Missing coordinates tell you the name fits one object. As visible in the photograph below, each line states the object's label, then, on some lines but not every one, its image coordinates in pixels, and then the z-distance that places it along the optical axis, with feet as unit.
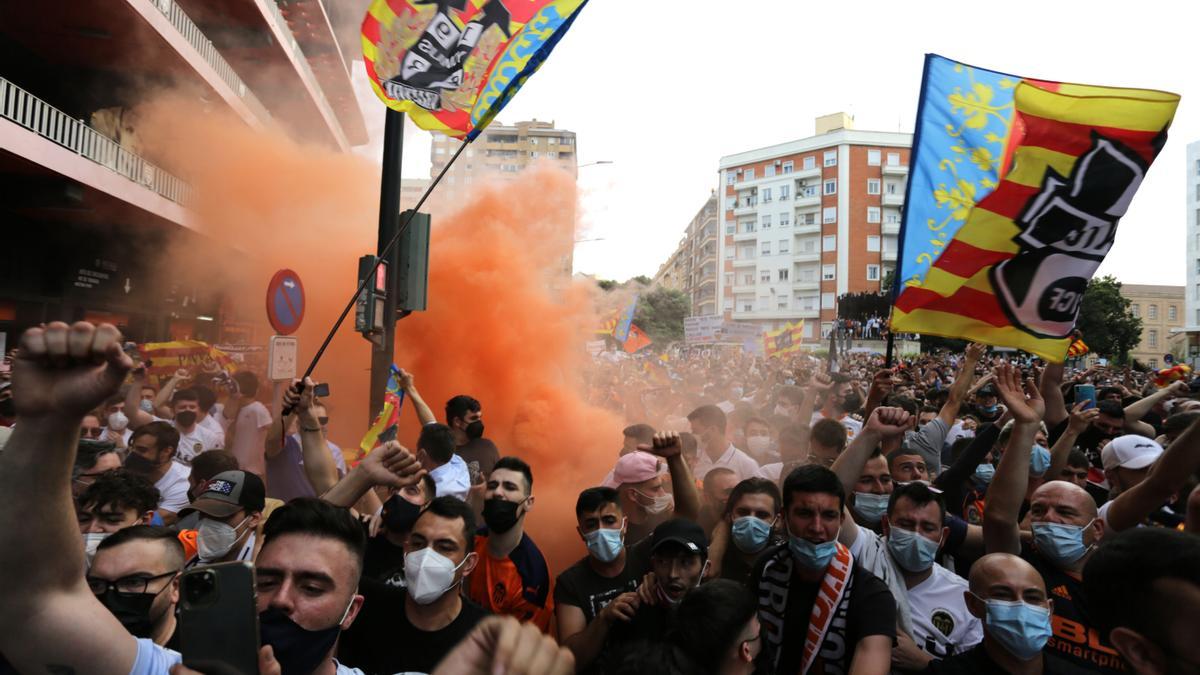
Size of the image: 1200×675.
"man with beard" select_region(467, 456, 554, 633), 11.02
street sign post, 17.53
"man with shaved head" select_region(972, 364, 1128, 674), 9.92
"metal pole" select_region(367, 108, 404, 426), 19.53
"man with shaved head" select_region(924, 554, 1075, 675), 7.58
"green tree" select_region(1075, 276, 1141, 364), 131.34
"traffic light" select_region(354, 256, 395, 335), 18.13
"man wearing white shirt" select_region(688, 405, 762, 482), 18.58
